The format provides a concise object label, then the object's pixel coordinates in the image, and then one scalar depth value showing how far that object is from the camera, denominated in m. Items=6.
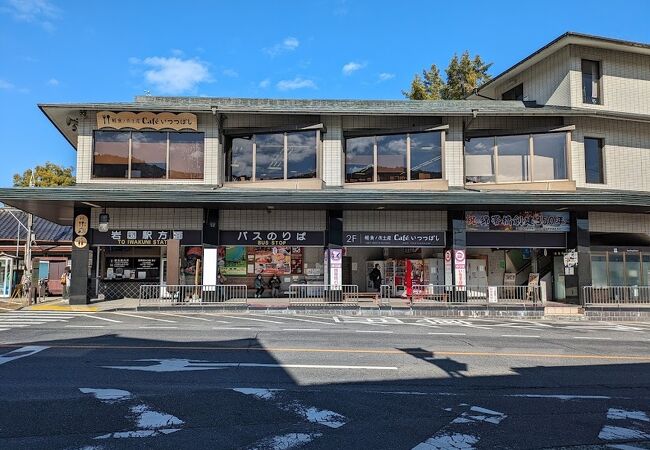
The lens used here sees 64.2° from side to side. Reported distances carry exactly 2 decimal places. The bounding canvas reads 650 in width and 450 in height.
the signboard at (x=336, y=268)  22.48
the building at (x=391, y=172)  23.20
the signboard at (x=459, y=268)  23.00
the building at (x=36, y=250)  27.67
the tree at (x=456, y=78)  45.84
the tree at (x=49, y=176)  45.50
